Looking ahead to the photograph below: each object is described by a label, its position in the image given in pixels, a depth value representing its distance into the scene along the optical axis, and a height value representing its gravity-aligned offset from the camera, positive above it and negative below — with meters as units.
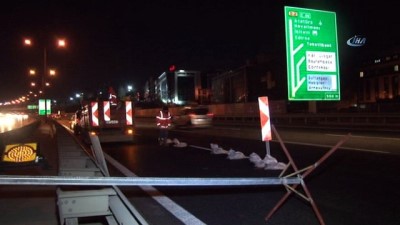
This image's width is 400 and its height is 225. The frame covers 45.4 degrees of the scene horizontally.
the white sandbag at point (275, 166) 11.01 -1.41
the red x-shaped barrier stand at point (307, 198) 5.62 -1.12
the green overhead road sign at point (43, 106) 34.69 +0.60
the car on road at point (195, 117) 32.16 -0.62
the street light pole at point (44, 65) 32.44 +3.31
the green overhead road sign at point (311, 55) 22.19 +2.30
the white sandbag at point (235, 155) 13.30 -1.35
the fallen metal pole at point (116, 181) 3.54 -0.57
